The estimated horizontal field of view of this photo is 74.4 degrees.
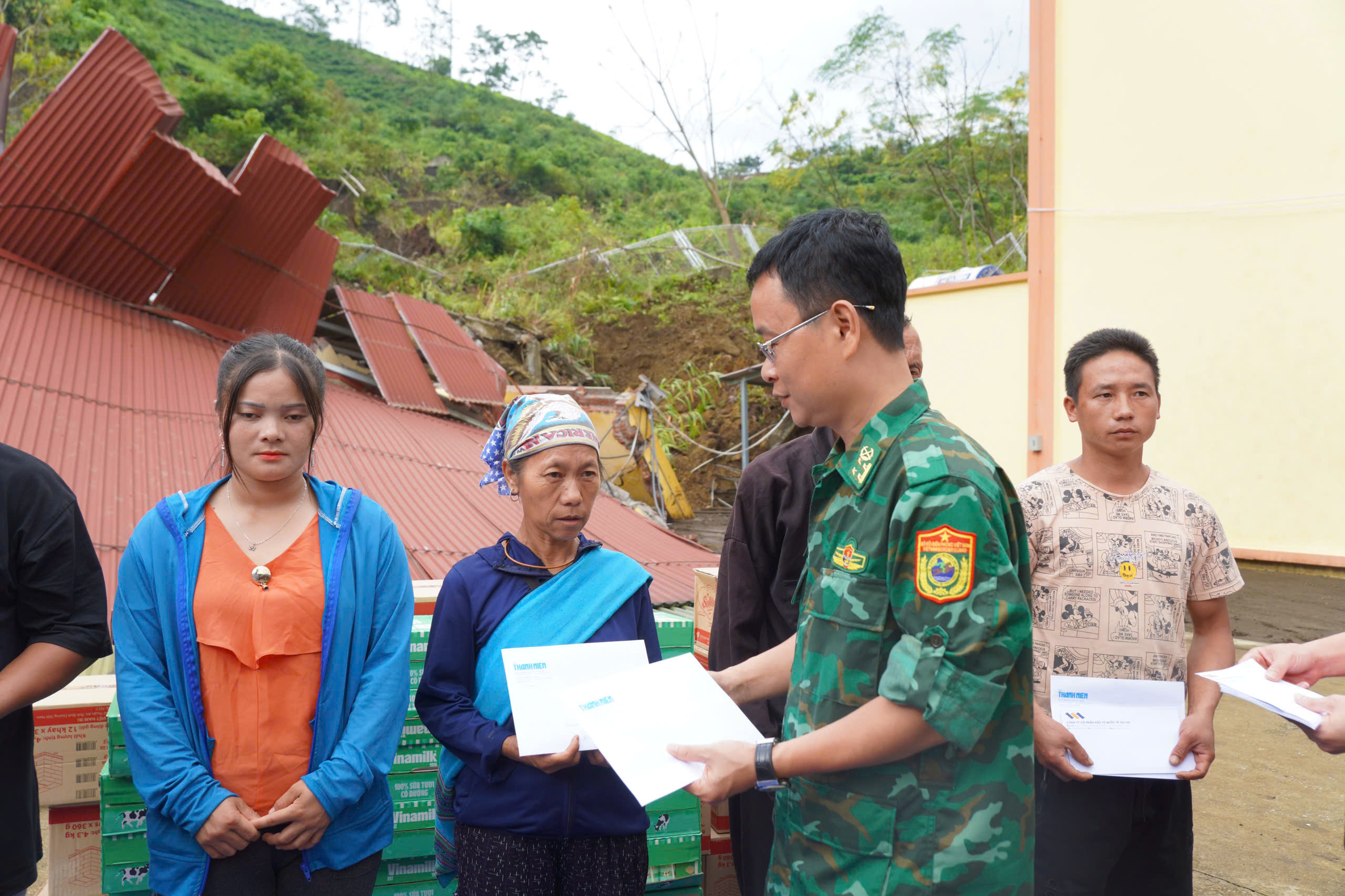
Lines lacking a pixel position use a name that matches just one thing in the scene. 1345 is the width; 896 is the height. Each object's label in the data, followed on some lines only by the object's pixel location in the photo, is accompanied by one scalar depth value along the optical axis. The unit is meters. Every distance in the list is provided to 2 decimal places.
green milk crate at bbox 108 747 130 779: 2.20
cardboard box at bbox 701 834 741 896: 2.89
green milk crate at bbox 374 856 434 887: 2.55
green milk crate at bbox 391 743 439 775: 2.58
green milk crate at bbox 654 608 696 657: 2.86
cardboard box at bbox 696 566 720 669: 3.49
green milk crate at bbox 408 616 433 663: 2.59
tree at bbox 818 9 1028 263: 21.84
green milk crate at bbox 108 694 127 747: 2.20
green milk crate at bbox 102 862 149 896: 2.22
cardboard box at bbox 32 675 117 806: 2.39
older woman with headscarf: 2.02
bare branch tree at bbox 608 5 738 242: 20.48
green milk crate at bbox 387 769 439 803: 2.56
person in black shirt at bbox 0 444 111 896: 1.87
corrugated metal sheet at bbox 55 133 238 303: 5.93
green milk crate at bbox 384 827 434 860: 2.55
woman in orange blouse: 1.93
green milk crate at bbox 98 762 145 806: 2.22
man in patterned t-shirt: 2.27
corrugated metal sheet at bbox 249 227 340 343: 7.30
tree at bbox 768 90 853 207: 24.20
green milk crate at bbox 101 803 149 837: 2.22
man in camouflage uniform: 1.35
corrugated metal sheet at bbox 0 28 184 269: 5.69
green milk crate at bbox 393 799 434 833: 2.55
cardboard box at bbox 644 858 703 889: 2.62
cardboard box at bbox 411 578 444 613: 3.10
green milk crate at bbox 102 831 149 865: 2.22
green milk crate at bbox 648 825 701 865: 2.60
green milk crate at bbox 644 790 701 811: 2.63
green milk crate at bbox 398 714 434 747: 2.59
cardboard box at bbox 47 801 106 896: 2.42
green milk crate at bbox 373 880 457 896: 2.55
